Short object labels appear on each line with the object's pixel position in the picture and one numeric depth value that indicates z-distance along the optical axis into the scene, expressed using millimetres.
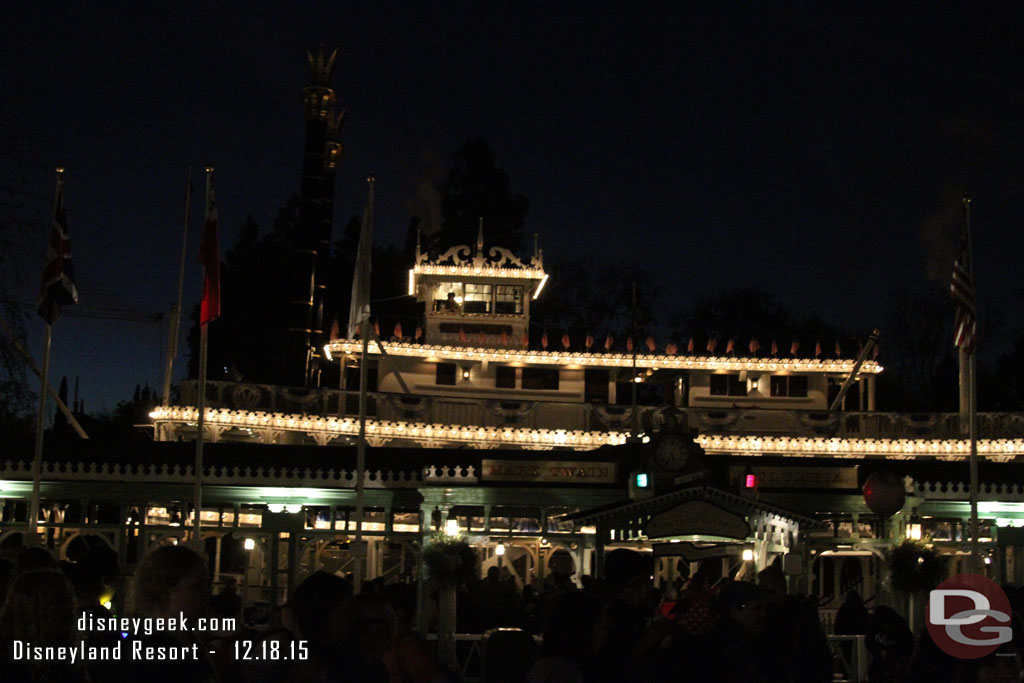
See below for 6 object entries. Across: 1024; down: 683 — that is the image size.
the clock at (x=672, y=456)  22797
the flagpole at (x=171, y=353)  35781
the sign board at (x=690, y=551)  21141
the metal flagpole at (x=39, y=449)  22562
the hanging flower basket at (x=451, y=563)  20859
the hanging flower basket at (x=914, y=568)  22438
